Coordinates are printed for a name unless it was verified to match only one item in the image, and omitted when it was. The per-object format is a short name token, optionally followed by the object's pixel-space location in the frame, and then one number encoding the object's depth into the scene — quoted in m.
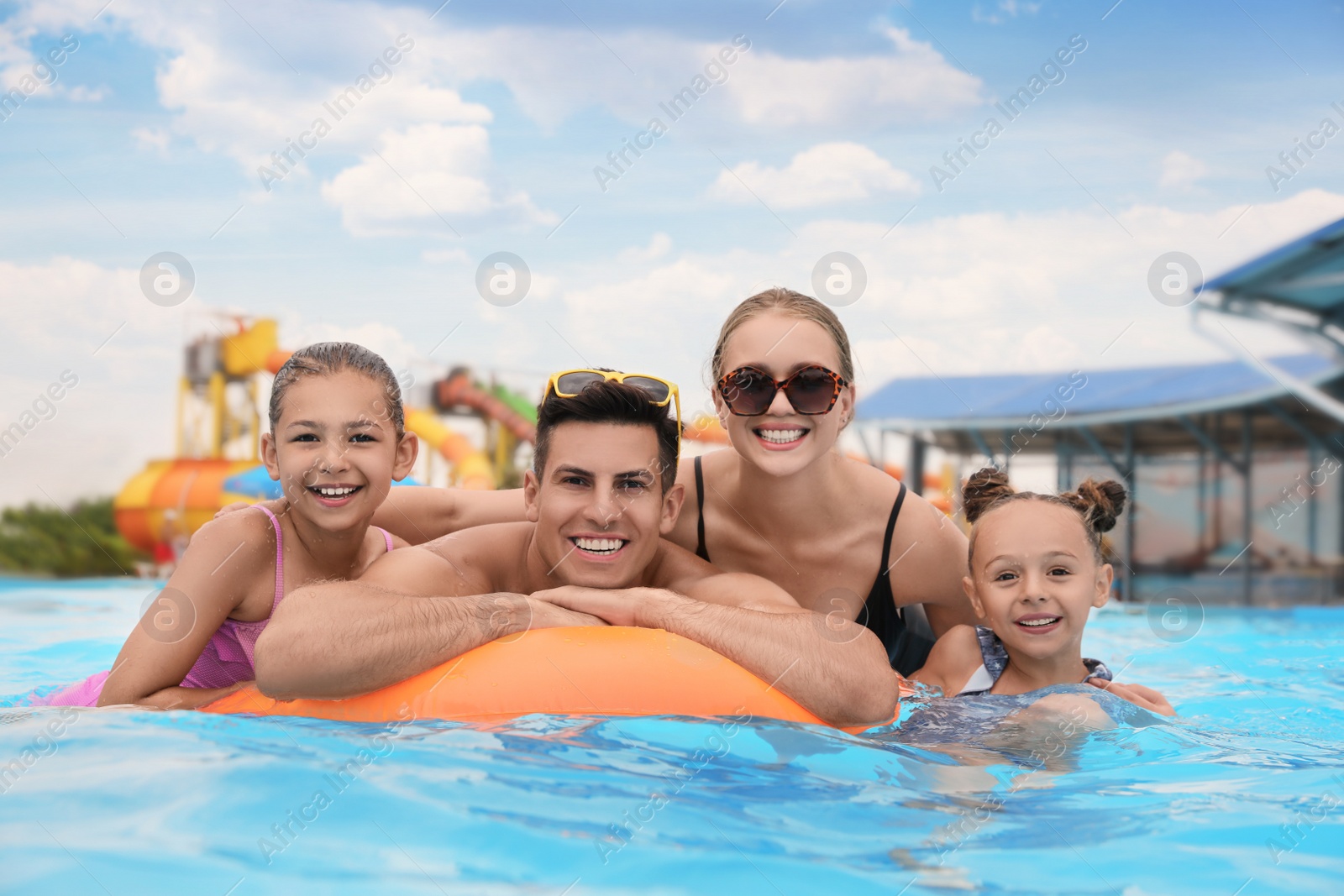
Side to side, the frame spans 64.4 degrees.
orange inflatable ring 3.29
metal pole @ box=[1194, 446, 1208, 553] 16.25
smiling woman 3.97
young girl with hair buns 3.79
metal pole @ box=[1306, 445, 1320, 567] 15.33
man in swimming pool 3.19
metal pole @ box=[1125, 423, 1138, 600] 17.02
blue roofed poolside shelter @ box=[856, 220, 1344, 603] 15.27
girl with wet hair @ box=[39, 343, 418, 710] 3.45
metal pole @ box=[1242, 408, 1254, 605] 15.66
